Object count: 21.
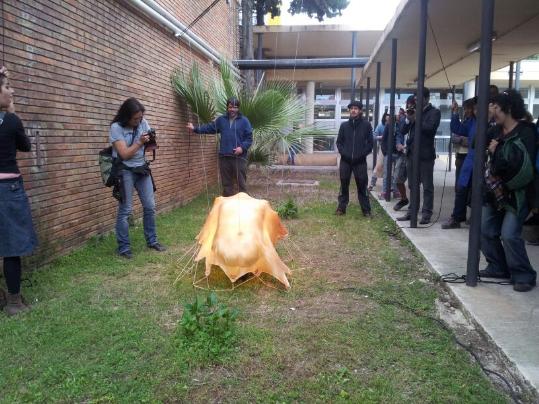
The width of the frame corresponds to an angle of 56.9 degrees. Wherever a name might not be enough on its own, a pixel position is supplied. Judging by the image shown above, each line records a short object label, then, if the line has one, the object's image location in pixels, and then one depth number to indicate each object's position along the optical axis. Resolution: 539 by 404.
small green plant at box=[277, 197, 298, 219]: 7.93
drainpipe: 7.30
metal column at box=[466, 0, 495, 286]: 4.02
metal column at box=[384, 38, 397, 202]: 7.98
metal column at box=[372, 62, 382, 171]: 9.74
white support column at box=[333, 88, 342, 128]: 21.47
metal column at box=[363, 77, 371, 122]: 12.68
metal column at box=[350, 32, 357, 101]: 16.97
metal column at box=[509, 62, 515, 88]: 10.43
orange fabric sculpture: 4.30
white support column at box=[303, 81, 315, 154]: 10.68
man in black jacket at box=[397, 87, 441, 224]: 6.70
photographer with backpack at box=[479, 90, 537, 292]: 3.87
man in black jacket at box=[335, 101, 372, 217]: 7.48
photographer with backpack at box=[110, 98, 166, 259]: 5.17
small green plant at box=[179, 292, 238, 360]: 3.14
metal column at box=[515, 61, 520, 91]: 12.90
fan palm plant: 9.12
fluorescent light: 8.42
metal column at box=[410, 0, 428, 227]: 6.07
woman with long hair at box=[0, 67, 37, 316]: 3.64
